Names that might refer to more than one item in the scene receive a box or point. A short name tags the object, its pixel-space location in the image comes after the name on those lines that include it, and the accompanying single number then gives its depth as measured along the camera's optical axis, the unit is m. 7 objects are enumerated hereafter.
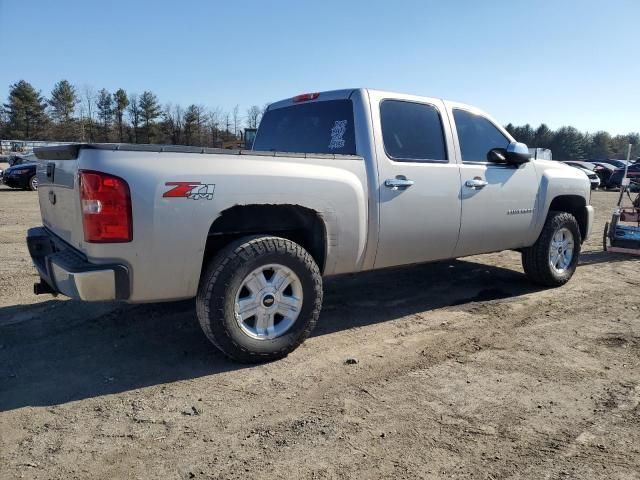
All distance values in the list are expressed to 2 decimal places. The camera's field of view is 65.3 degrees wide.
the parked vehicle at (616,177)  27.81
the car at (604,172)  30.64
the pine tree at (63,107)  65.88
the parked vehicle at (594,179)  25.27
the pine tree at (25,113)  63.91
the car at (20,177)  18.58
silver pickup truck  3.00
